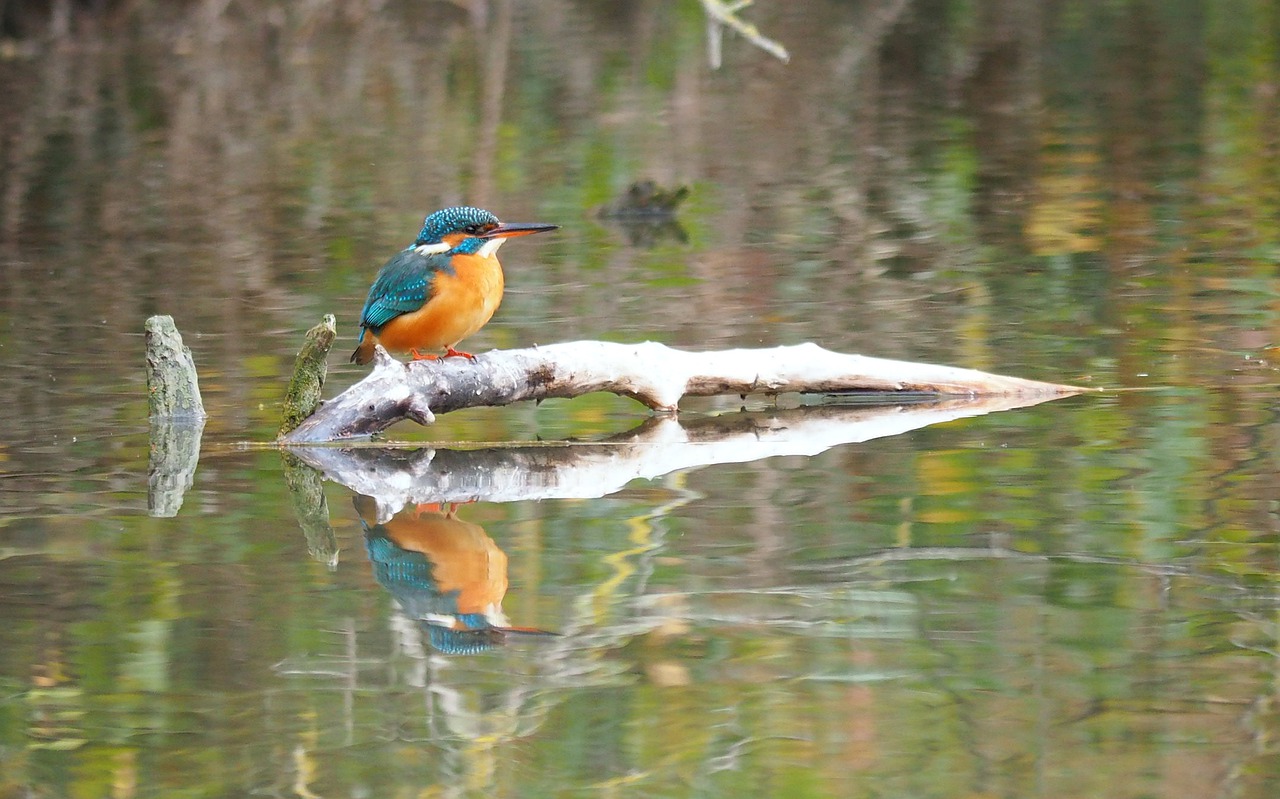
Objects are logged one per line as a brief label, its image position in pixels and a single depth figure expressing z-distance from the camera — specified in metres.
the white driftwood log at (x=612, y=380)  13.64
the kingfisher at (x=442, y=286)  13.84
